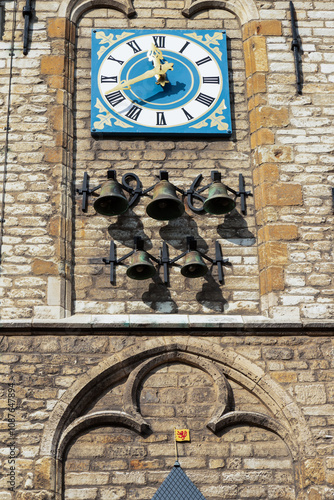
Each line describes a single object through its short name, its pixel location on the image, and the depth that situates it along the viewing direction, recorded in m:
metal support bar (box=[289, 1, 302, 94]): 18.02
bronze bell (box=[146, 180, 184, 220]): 16.26
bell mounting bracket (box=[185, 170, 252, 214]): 16.94
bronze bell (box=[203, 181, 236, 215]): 16.48
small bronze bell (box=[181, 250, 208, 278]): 15.97
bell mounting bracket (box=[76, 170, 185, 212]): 16.99
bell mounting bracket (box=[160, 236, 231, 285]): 16.35
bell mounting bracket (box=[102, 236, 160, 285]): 16.26
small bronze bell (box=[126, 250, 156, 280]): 15.85
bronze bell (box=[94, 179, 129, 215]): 16.29
